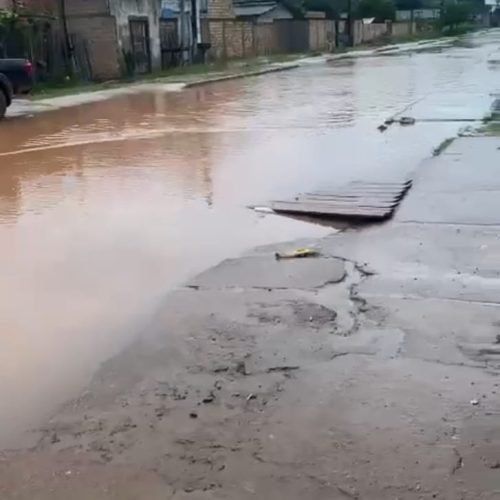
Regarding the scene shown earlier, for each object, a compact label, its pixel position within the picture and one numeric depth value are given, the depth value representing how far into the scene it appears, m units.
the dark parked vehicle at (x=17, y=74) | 20.08
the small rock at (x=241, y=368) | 4.93
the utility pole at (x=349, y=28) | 63.62
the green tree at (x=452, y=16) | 87.31
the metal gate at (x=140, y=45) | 34.44
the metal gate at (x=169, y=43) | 37.62
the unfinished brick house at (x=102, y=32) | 32.56
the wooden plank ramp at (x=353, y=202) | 8.78
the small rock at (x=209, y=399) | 4.57
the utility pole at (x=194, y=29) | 40.22
